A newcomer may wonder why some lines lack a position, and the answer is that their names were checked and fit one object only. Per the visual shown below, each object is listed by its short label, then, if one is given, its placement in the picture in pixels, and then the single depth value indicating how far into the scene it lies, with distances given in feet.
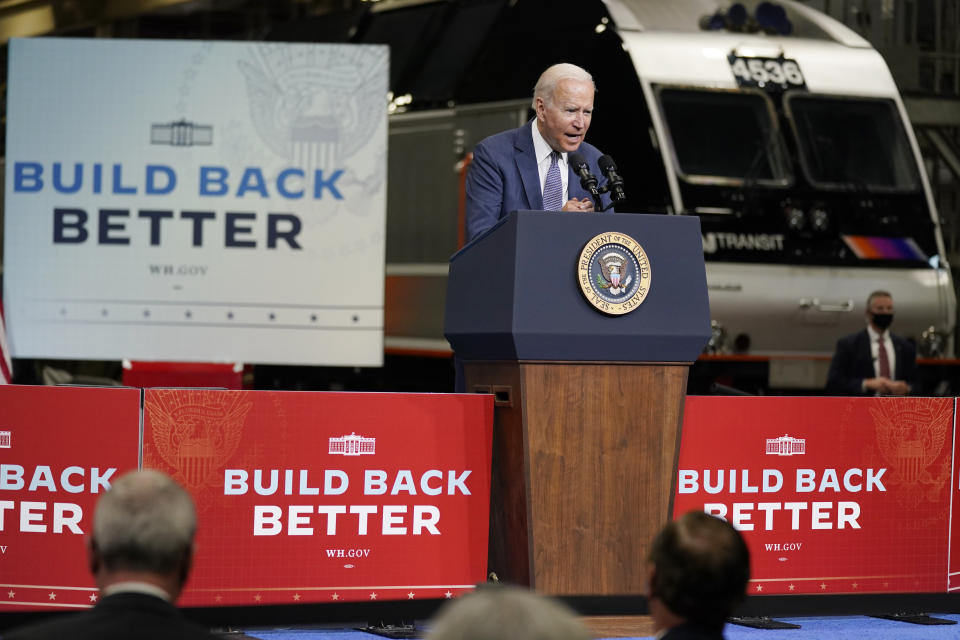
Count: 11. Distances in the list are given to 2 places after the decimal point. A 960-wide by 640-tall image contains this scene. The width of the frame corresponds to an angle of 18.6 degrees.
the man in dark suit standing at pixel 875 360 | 71.01
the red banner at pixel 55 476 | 36.07
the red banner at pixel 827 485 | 39.80
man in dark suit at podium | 35.93
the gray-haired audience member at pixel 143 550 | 16.98
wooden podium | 33.72
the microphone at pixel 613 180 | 33.93
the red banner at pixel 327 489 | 36.70
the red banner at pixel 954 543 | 42.52
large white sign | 68.62
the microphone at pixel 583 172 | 34.22
